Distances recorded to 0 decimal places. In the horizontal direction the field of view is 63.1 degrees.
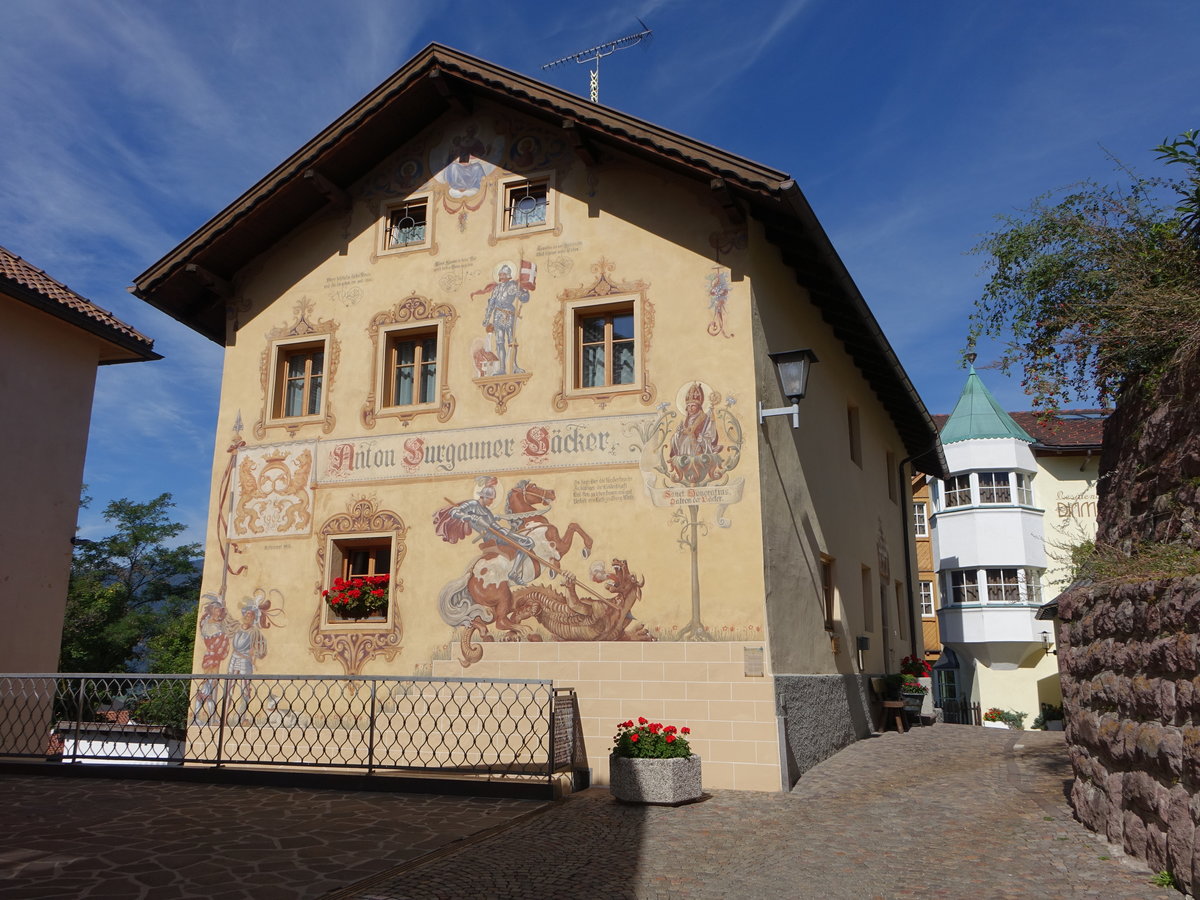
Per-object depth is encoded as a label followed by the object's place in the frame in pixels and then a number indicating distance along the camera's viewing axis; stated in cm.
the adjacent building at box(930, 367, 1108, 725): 2961
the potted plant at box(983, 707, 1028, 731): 2905
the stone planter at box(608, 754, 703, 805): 891
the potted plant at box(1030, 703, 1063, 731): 2839
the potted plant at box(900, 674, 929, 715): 1578
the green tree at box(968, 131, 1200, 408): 779
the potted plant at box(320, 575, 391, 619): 1177
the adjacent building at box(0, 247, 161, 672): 1498
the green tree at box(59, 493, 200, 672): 3450
